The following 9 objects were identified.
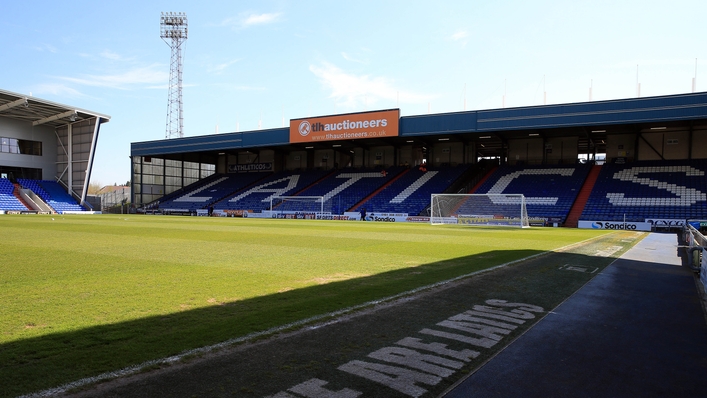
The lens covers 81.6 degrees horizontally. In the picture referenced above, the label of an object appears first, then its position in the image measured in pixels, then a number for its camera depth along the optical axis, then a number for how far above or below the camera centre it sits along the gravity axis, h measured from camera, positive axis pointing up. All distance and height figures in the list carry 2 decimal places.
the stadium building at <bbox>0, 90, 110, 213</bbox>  47.03 +4.95
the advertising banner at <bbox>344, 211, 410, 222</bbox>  38.56 -1.78
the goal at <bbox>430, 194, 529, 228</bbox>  33.12 -0.90
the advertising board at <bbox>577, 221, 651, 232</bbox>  29.14 -1.85
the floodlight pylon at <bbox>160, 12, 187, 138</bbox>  61.22 +24.28
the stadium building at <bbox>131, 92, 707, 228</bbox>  32.84 +4.18
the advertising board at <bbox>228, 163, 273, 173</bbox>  58.62 +4.35
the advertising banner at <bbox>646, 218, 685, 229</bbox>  27.93 -1.52
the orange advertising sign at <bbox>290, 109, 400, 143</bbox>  42.19 +7.72
